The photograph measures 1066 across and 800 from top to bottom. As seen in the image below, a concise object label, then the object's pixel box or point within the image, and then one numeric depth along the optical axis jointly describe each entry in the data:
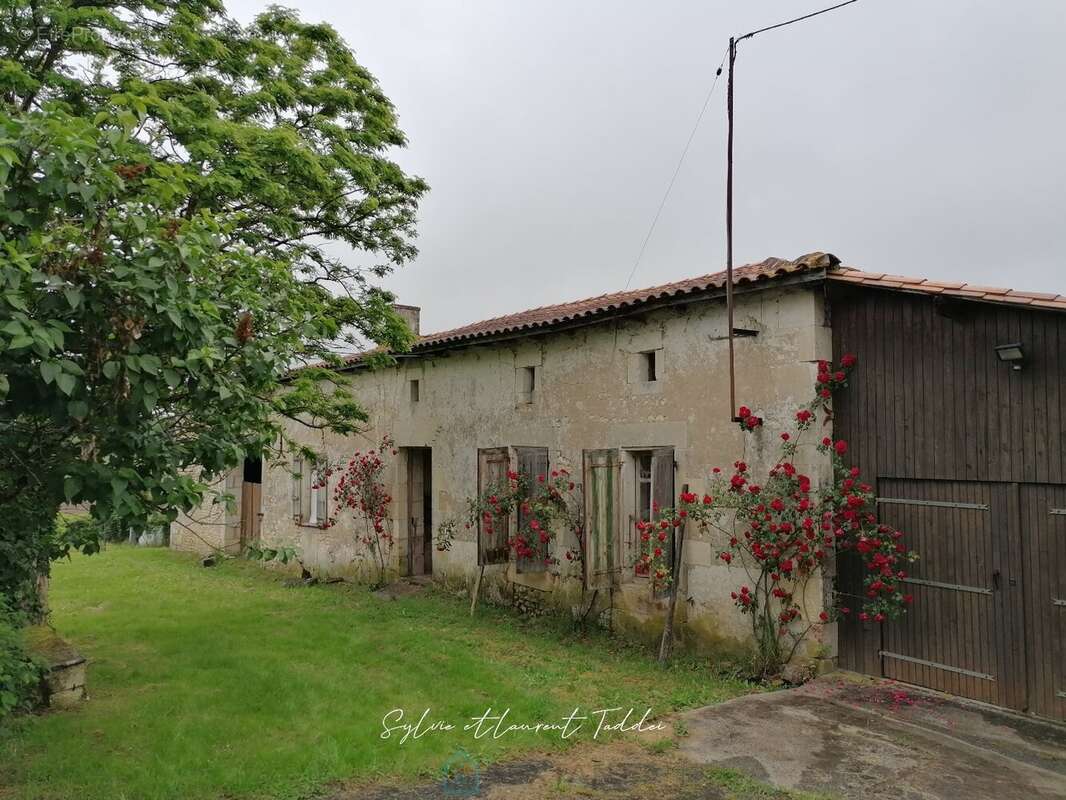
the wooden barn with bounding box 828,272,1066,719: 5.15
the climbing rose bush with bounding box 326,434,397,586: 11.66
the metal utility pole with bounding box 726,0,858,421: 6.30
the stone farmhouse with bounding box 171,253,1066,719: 5.24
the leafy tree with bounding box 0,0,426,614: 2.91
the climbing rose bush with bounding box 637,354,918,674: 5.88
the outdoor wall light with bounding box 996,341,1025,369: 5.13
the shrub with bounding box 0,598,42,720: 3.52
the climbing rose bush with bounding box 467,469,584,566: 8.39
